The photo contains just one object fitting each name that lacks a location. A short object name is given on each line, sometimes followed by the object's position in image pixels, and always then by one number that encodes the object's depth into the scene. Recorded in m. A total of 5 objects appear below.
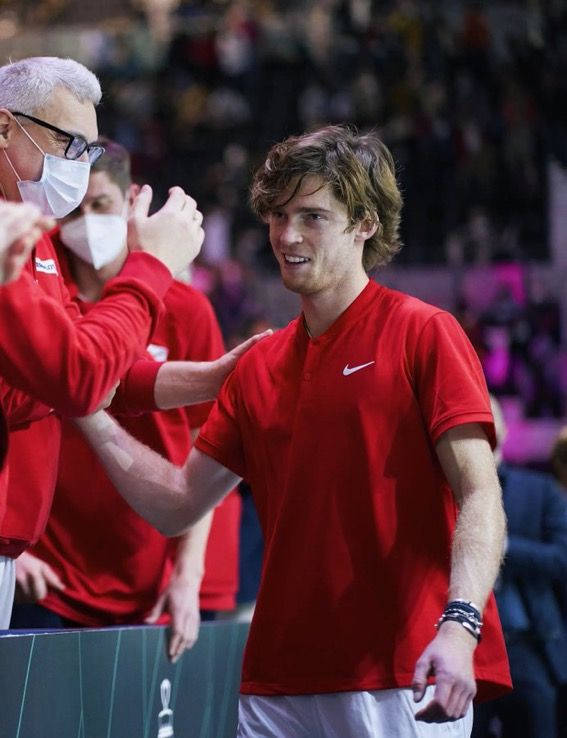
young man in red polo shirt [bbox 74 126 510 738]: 5.33
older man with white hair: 4.88
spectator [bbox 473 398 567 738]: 11.10
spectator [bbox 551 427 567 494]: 12.45
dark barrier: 5.63
